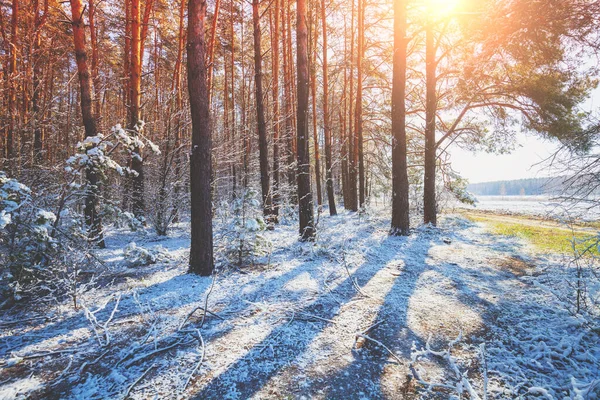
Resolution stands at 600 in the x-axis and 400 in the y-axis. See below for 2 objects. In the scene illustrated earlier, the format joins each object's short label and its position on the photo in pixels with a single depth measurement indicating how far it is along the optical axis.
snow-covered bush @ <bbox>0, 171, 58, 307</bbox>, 3.02
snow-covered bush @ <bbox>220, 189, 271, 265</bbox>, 4.66
